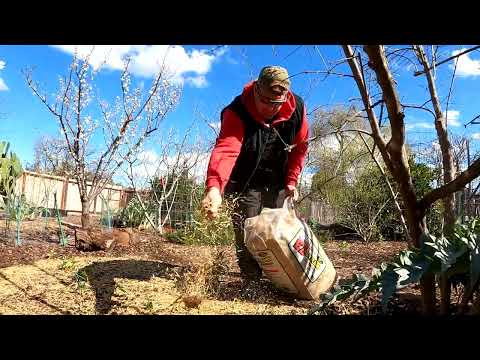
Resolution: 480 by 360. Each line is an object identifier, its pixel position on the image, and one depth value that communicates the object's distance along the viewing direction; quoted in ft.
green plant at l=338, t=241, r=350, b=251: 17.52
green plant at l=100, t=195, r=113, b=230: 18.73
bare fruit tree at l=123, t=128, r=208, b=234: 21.50
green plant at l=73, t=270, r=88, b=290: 8.27
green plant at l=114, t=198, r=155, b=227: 22.72
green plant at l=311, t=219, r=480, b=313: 3.43
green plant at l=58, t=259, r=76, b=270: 9.82
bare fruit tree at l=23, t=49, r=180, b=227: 15.93
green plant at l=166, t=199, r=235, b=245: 6.38
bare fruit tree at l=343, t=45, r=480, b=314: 4.04
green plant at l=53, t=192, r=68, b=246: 13.71
